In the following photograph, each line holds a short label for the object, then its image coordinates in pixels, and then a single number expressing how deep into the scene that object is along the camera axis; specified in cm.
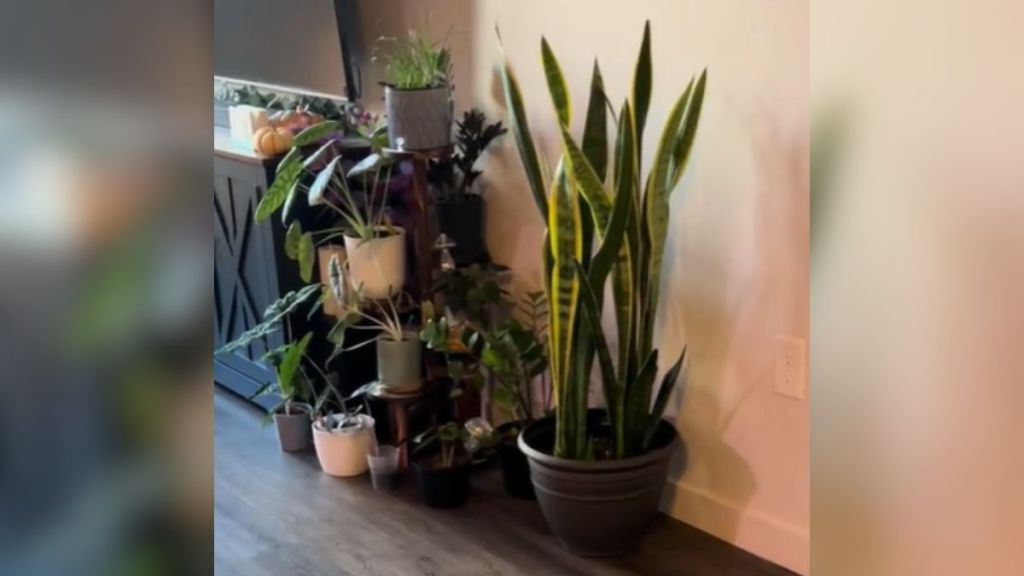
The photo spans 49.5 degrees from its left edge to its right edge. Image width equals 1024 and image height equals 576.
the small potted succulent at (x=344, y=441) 295
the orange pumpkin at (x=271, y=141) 321
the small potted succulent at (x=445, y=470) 275
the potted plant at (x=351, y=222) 287
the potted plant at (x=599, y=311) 230
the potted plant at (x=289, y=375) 300
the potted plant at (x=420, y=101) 281
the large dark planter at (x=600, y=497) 236
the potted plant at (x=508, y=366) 272
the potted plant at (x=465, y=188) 298
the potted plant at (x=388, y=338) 288
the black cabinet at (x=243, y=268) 325
